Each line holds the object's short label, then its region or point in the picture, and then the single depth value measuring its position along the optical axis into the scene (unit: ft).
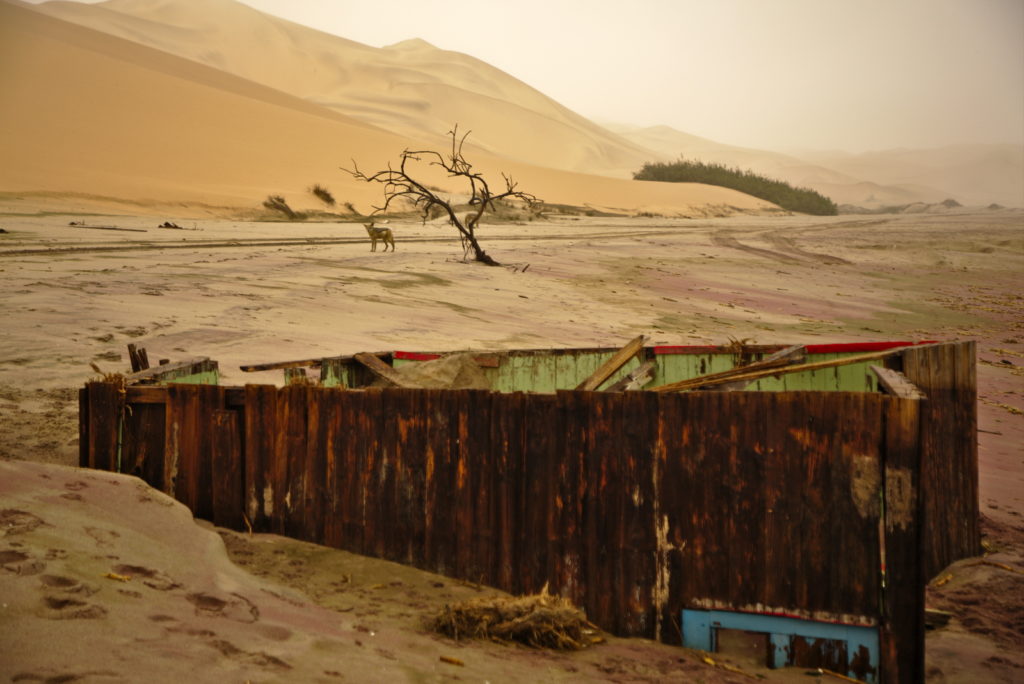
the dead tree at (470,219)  62.80
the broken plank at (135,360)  19.40
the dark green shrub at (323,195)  115.59
